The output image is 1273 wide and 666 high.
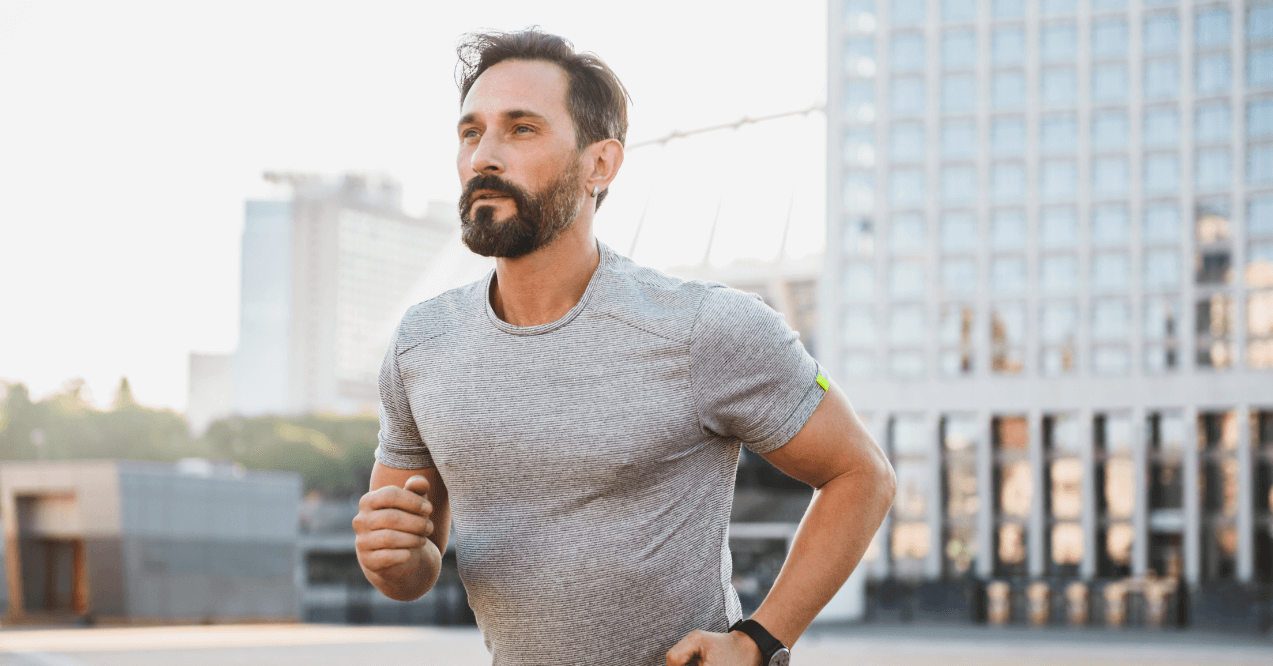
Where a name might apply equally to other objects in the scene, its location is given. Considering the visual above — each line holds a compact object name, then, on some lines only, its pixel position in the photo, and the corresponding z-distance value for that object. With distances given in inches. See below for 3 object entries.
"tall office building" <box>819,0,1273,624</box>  1849.2
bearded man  70.2
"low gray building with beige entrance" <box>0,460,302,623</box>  996.6
